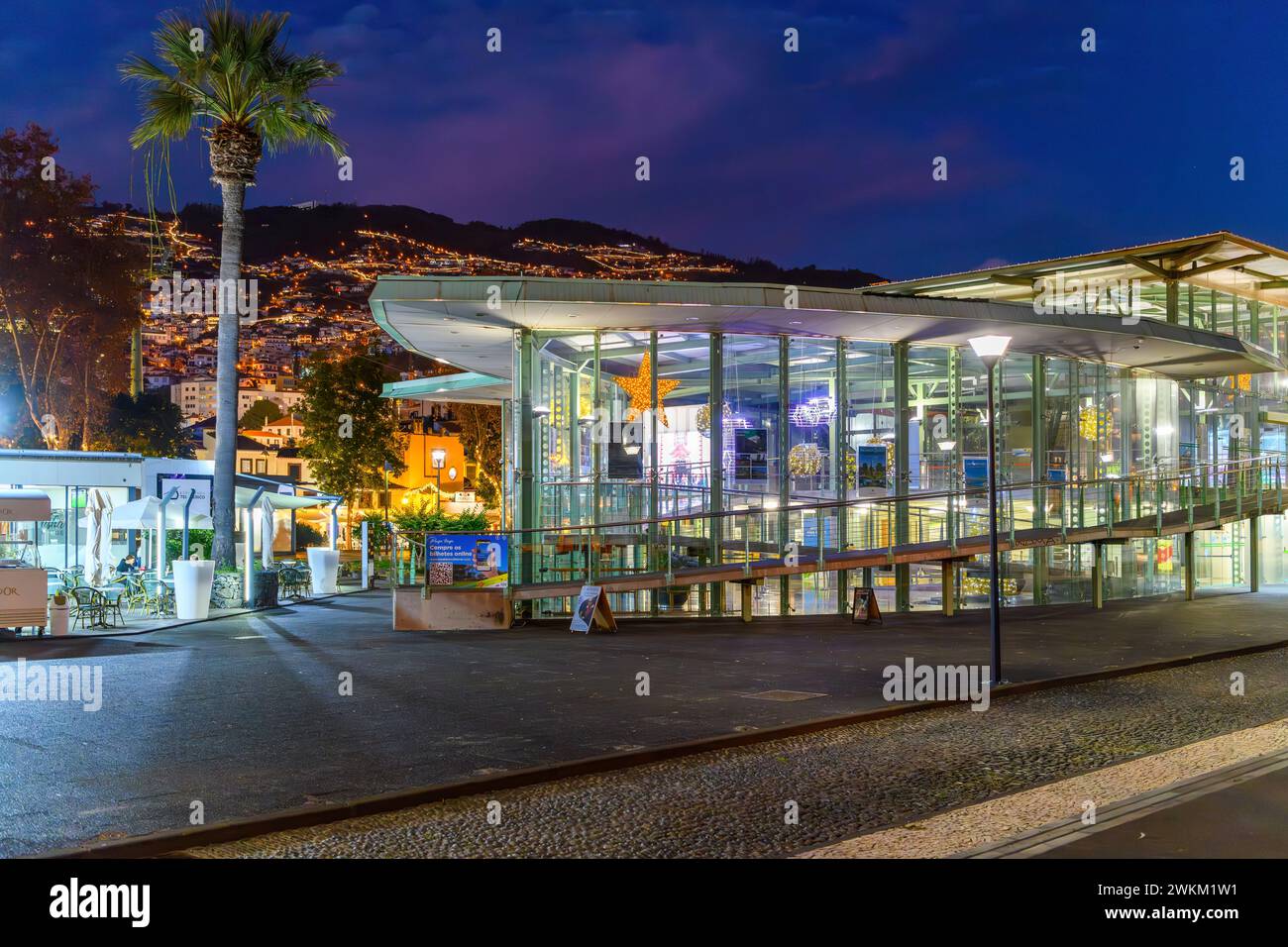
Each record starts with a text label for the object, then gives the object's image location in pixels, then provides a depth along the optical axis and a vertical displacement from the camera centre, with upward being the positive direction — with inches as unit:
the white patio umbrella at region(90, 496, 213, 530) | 1010.1 -0.2
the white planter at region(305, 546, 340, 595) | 1218.0 -59.5
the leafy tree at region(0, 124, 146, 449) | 1798.7 +358.4
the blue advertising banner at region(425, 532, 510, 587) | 795.4 -31.2
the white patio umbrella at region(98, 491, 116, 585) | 993.5 -23.4
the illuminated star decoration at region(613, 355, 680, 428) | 922.1 +95.9
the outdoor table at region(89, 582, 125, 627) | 823.0 -60.2
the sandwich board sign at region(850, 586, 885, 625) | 855.1 -72.1
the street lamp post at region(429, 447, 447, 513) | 1625.2 +74.0
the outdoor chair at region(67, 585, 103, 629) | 807.1 -63.1
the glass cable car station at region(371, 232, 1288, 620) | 855.1 +52.5
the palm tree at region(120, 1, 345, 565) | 968.9 +345.6
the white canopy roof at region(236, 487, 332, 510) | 1251.2 +12.2
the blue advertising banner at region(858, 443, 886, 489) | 972.6 +33.2
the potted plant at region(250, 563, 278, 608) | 997.8 -64.5
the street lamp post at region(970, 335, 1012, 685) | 540.7 -4.4
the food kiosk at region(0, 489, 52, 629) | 748.0 -52.3
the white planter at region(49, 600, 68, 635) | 777.6 -69.9
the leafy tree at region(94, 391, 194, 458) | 2805.1 +218.0
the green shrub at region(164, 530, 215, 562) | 1422.7 -35.7
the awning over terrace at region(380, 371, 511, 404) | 1219.2 +134.0
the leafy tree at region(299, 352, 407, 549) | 2150.6 +163.7
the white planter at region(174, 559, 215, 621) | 885.2 -57.2
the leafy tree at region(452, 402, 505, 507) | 2812.5 +174.2
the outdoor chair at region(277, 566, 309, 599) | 1115.9 -65.4
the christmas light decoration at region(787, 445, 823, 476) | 948.0 +38.5
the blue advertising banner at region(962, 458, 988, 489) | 1018.1 +29.8
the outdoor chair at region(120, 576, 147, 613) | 968.3 -66.3
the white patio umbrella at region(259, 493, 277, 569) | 1104.3 -17.8
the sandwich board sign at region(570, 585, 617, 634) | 786.8 -70.7
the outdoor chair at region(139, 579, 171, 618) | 920.9 -70.2
